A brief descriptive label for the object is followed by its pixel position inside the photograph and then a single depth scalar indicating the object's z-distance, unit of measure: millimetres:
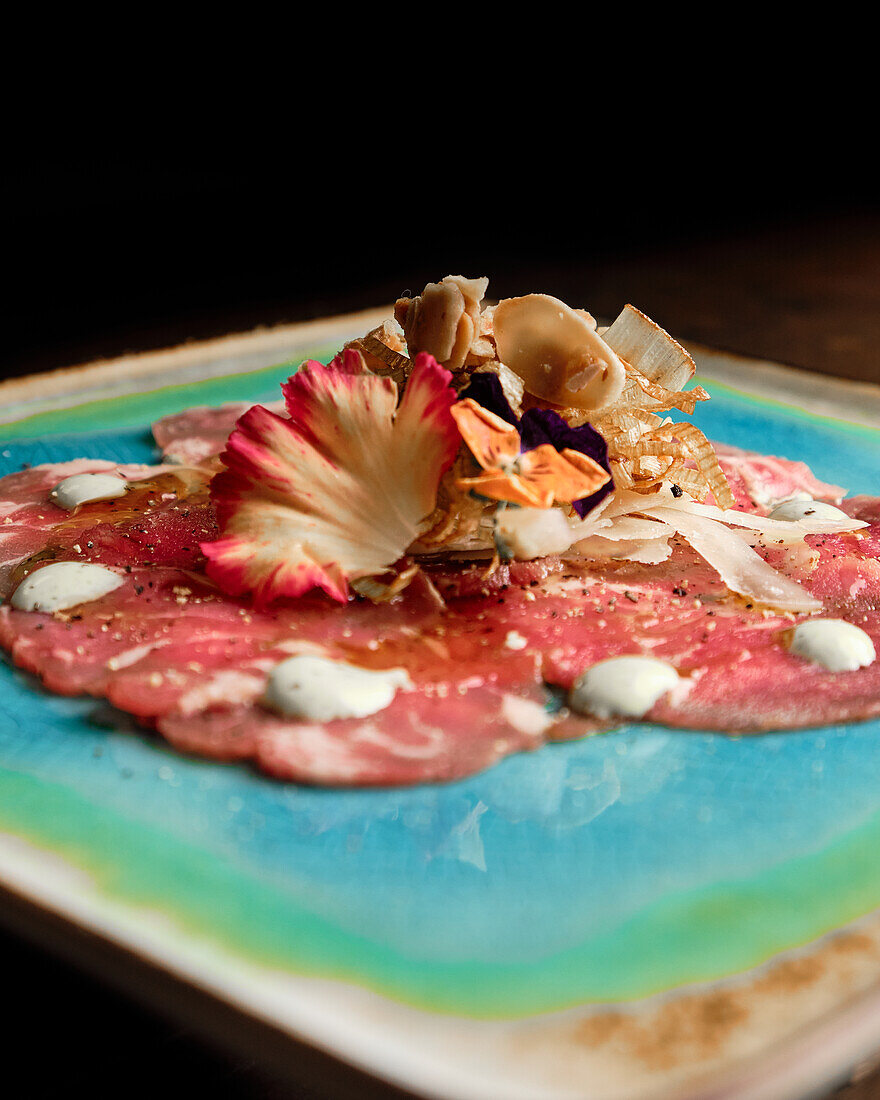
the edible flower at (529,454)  290
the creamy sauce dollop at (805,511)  338
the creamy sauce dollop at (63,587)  297
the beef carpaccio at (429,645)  269
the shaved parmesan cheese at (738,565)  304
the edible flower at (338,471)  296
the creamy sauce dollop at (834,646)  285
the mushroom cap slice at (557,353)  307
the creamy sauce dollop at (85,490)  342
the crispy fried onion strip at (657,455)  316
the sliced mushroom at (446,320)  303
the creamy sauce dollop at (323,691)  270
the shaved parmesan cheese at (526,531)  294
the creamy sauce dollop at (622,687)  276
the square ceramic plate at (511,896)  226
